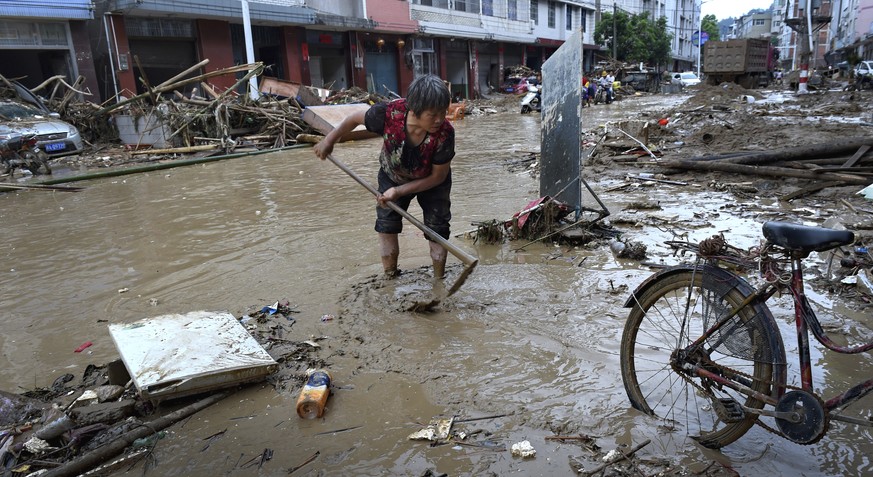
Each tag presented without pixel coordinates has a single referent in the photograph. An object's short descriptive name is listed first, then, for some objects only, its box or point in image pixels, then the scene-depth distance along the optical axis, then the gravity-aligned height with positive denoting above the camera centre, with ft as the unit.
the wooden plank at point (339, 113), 47.01 -0.79
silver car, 39.32 -0.52
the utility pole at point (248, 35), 55.88 +6.88
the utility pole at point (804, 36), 74.12 +5.70
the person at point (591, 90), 90.27 -0.05
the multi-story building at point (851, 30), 142.05 +12.30
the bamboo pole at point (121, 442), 7.41 -4.34
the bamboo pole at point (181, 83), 40.25 +1.99
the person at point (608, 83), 93.56 +0.92
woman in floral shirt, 11.06 -1.09
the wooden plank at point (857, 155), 21.00 -2.81
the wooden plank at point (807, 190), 20.06 -3.79
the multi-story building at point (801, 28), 81.25 +11.48
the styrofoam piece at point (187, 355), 8.70 -3.81
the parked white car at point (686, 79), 131.89 +1.34
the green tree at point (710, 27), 295.89 +28.07
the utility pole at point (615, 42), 140.89 +11.03
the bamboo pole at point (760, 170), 20.03 -3.40
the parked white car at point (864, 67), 87.89 +1.27
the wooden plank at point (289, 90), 55.01 +1.46
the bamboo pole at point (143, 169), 33.06 -3.28
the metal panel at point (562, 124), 16.25 -0.96
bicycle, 6.29 -3.17
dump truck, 84.53 +3.06
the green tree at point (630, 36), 150.61 +13.24
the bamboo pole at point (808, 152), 21.77 -2.80
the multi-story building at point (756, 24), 329.93 +32.66
